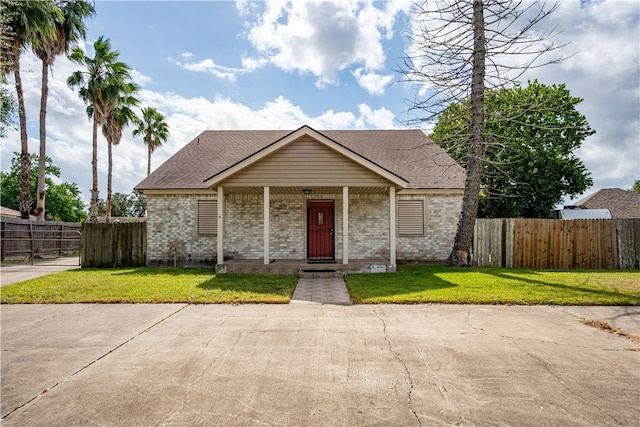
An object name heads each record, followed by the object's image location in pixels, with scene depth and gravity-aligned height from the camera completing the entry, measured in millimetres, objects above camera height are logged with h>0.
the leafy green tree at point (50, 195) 45938 +3263
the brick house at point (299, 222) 14250 -71
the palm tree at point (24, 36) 17953 +9649
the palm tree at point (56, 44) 20469 +10468
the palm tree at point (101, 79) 21938 +8870
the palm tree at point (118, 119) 24766 +7215
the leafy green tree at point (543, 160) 21844 +3878
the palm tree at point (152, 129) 33219 +8659
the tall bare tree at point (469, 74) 11875 +5114
